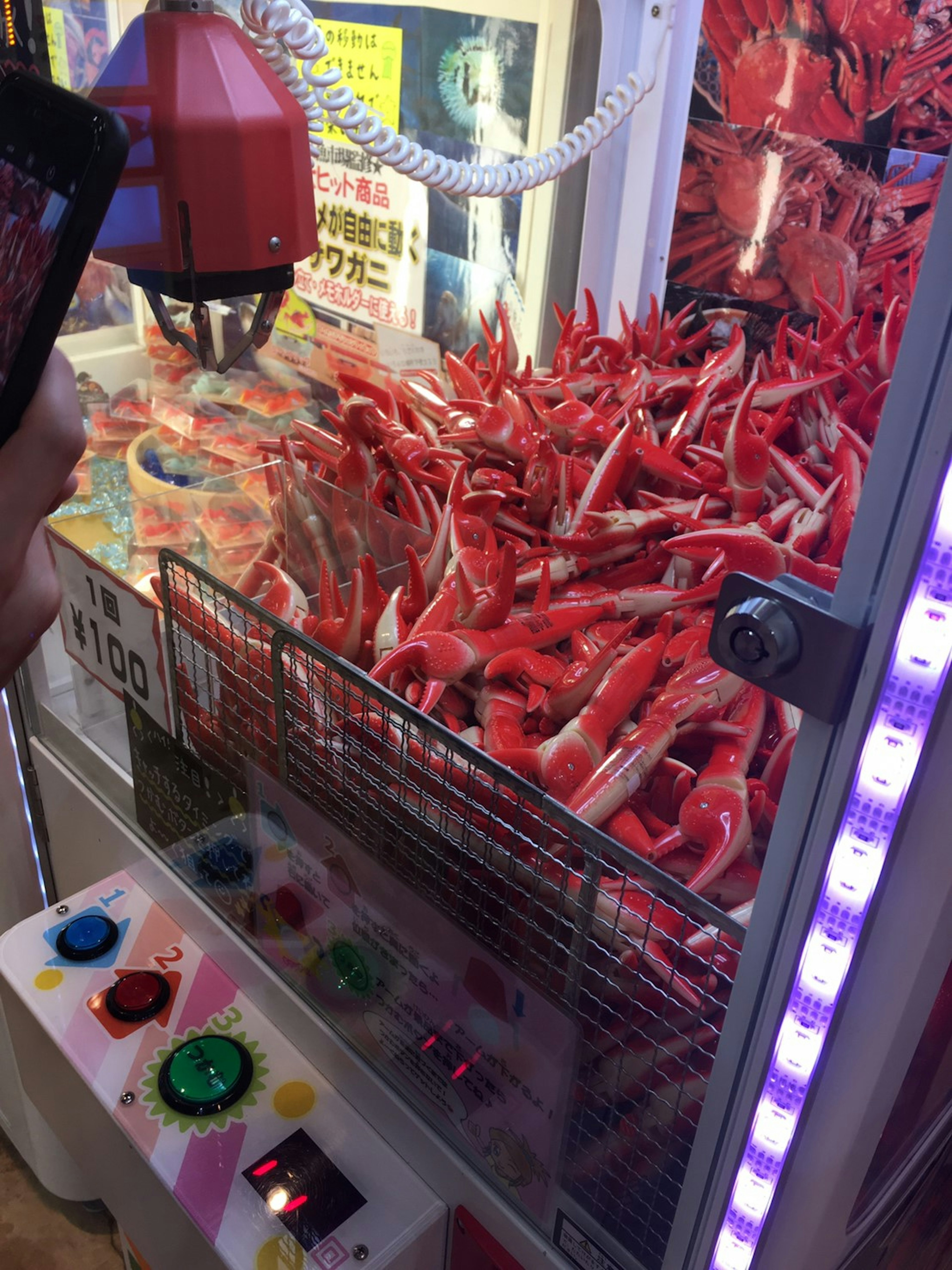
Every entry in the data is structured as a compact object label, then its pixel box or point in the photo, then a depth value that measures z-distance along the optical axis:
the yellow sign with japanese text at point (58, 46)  1.00
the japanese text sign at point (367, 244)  1.85
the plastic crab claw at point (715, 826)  0.68
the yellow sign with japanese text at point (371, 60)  1.76
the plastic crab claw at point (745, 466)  1.01
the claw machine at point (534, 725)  0.54
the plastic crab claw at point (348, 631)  0.92
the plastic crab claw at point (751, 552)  0.82
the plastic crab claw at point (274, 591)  0.98
